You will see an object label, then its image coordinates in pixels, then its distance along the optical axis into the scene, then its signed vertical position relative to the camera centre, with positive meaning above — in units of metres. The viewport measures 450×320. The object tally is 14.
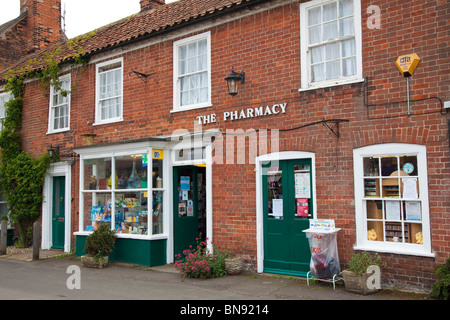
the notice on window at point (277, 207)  9.03 -0.28
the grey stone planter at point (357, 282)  7.21 -1.47
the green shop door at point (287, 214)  8.70 -0.42
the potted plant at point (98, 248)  10.62 -1.28
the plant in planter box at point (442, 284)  6.50 -1.37
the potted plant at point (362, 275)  7.22 -1.36
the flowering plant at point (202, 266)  9.00 -1.47
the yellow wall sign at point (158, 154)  10.84 +1.00
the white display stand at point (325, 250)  7.74 -1.00
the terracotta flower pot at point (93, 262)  10.57 -1.59
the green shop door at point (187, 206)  11.11 -0.30
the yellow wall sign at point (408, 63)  7.43 +2.17
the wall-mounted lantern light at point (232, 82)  9.37 +2.39
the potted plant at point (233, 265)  9.09 -1.46
